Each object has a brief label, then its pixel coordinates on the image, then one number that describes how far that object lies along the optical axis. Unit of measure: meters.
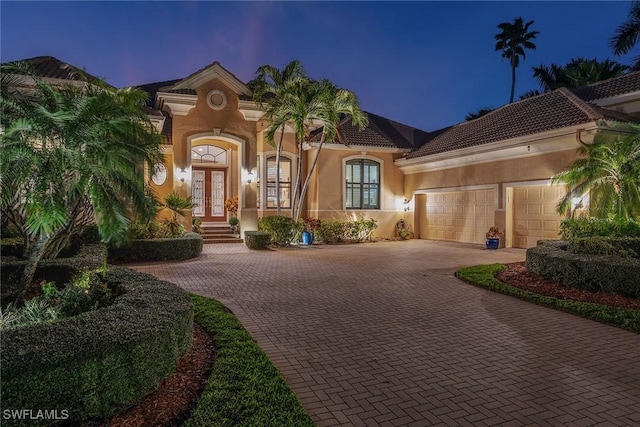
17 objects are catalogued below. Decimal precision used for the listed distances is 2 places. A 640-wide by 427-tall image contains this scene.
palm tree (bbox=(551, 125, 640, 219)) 10.82
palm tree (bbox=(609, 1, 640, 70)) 19.70
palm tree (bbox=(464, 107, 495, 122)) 27.07
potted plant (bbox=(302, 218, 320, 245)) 17.30
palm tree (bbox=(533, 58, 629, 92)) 22.12
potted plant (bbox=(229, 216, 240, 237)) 18.02
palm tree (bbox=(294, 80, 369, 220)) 15.79
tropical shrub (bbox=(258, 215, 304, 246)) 16.31
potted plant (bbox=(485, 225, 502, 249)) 15.51
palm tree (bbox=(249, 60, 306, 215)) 16.39
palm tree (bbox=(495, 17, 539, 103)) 33.06
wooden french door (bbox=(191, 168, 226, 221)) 19.89
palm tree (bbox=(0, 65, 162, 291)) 4.36
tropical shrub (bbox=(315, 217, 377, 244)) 17.92
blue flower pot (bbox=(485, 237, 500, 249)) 15.49
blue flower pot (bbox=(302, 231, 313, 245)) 17.30
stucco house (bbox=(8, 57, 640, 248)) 14.52
